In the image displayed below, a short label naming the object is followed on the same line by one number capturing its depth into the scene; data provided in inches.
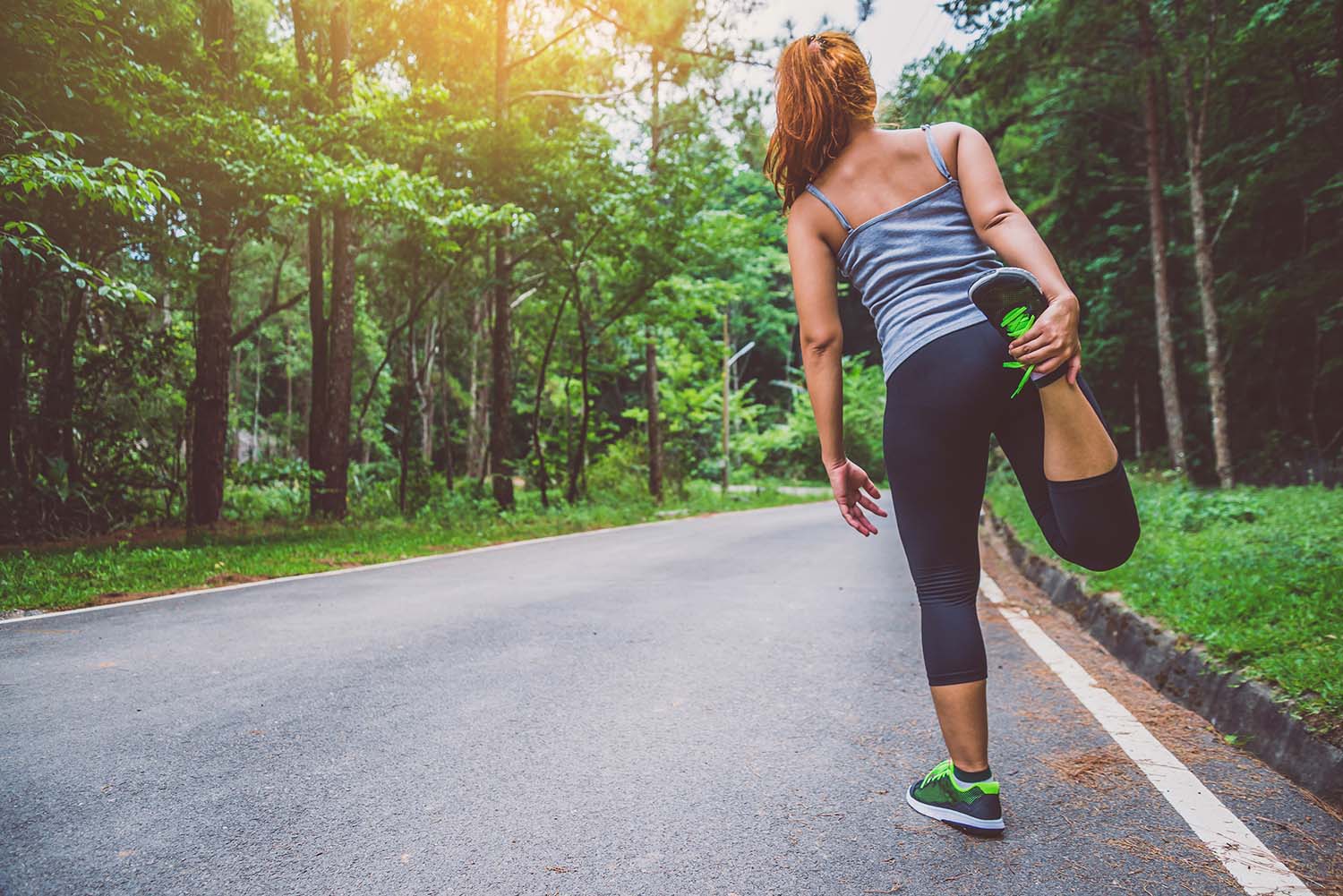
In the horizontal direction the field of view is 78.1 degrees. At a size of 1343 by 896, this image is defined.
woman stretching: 82.1
